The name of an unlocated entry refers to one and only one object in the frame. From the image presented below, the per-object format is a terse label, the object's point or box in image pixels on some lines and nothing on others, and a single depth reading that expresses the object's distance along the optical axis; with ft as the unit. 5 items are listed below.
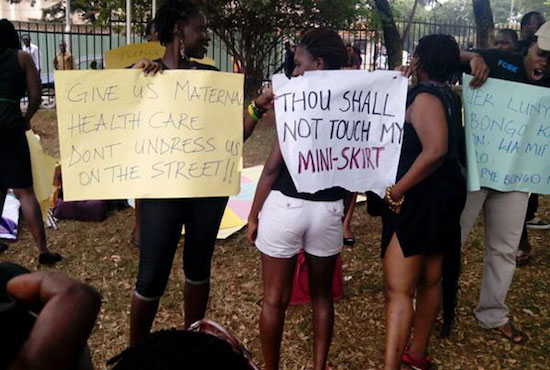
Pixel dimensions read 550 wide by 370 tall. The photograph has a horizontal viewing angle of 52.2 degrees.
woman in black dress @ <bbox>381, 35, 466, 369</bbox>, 8.09
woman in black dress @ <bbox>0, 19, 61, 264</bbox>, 12.59
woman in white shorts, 8.02
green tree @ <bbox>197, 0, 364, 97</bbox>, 34.55
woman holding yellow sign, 8.40
